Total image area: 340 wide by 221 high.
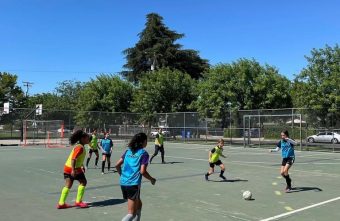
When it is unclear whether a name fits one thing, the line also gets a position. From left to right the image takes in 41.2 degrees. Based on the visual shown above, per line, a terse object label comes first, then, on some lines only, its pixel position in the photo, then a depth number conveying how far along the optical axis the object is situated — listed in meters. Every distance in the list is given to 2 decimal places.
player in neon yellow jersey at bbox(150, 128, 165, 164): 21.36
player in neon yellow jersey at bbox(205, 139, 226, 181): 14.54
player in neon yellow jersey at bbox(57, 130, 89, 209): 9.52
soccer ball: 10.68
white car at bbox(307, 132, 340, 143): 31.34
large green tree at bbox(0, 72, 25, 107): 54.50
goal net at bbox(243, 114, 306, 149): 34.34
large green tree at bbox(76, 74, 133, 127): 53.09
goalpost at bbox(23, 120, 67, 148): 39.12
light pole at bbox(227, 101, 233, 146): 39.31
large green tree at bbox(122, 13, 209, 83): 58.84
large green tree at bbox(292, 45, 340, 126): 31.89
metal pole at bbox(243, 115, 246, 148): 36.70
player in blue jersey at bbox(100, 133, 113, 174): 16.95
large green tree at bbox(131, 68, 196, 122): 49.38
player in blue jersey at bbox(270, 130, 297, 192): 12.80
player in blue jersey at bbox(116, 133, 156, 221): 6.62
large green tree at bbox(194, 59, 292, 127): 41.66
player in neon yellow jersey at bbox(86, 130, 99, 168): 18.47
